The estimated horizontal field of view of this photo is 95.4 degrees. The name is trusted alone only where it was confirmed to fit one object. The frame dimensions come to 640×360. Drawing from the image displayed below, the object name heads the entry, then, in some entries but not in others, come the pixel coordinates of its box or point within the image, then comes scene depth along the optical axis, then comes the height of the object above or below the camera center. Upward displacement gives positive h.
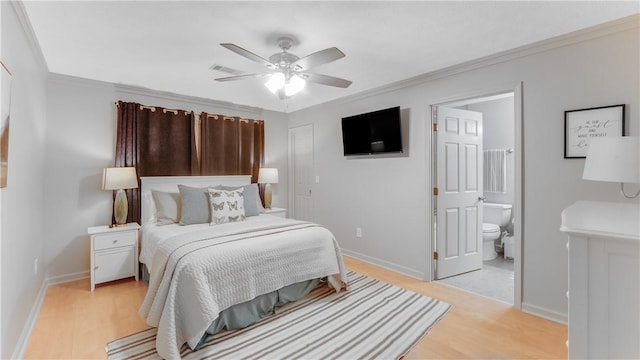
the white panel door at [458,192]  3.36 -0.19
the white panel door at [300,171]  4.95 +0.10
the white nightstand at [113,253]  3.09 -0.82
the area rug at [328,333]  2.00 -1.20
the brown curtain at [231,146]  4.27 +0.48
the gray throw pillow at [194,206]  3.29 -0.34
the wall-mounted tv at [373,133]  3.51 +0.57
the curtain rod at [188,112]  3.79 +0.91
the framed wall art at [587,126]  2.12 +0.38
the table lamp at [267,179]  4.57 -0.04
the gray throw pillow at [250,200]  3.72 -0.30
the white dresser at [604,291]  0.94 -0.39
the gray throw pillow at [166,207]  3.39 -0.35
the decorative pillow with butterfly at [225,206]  3.35 -0.34
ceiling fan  2.22 +0.86
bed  2.01 -0.69
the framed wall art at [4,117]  1.55 +0.34
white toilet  4.06 -0.71
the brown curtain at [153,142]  3.62 +0.46
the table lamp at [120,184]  3.25 -0.07
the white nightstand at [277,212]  4.38 -0.53
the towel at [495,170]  4.59 +0.09
